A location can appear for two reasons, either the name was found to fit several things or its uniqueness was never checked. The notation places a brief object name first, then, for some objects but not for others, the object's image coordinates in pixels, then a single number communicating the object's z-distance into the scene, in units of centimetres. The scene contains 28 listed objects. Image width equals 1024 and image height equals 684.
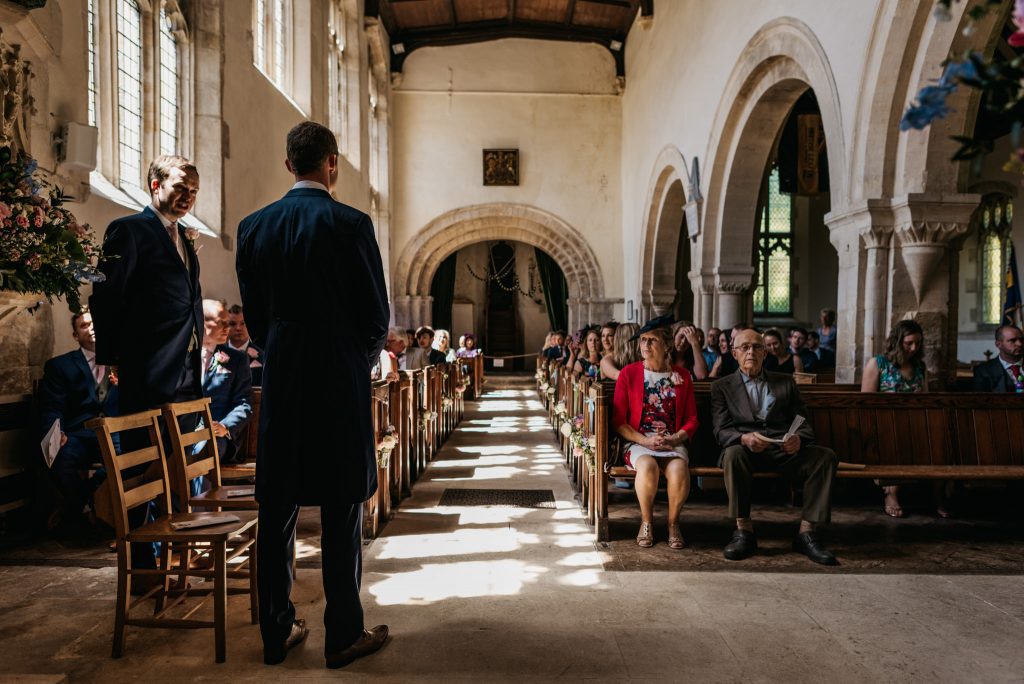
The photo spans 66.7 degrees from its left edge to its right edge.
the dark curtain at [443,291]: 2089
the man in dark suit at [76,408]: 396
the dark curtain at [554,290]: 2039
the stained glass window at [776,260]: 1703
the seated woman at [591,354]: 734
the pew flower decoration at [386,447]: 435
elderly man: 375
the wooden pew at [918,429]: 436
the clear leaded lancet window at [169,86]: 660
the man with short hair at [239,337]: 499
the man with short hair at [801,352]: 766
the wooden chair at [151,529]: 240
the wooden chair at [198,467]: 278
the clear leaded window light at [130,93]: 597
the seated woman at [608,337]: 652
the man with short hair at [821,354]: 834
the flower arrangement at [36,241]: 260
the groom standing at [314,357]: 230
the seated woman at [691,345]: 620
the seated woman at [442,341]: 962
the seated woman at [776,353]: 599
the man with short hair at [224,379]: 388
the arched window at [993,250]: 1170
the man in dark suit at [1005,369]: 481
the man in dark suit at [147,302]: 290
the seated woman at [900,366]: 467
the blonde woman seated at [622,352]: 473
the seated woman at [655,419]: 394
